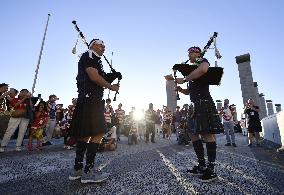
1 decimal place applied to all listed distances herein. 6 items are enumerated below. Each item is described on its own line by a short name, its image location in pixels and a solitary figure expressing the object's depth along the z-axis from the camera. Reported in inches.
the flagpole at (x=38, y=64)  421.0
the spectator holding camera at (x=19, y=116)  163.0
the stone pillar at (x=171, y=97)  784.5
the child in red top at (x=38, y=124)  176.0
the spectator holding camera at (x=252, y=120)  208.9
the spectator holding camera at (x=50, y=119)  211.0
